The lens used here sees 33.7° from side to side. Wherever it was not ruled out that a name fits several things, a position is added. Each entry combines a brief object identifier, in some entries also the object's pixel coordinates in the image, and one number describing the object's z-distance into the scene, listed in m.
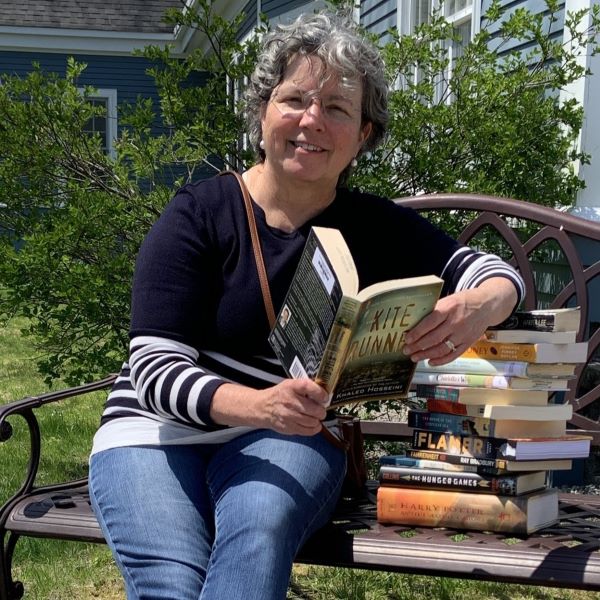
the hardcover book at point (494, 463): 2.42
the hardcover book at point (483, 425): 2.46
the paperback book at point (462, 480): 2.43
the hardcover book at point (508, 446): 2.42
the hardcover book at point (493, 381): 2.48
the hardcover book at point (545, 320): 2.48
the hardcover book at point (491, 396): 2.48
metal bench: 2.24
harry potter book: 2.42
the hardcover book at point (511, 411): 2.44
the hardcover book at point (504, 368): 2.47
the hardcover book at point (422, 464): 2.50
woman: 2.13
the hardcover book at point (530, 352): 2.48
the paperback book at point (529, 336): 2.49
